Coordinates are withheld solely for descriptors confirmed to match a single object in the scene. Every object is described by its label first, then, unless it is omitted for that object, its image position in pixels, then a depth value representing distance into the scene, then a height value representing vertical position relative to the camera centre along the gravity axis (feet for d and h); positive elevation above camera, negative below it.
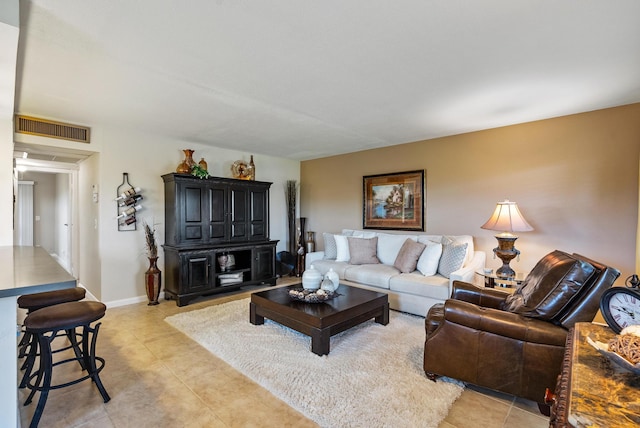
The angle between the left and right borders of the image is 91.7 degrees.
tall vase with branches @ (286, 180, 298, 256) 20.44 -0.10
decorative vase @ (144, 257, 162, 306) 13.52 -3.08
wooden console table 2.40 -1.64
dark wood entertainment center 13.89 -1.20
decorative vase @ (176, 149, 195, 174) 14.56 +2.25
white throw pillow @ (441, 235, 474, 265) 12.61 -1.32
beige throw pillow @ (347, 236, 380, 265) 14.99 -2.00
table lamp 10.79 -0.66
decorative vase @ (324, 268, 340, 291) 11.07 -2.43
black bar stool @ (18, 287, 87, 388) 6.95 -2.21
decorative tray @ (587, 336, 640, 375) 2.94 -1.49
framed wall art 15.65 +0.49
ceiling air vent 11.45 +3.21
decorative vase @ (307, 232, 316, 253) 19.69 -2.08
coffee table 8.82 -3.16
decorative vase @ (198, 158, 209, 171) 15.34 +2.32
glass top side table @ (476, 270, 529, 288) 10.30 -2.41
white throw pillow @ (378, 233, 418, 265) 14.87 -1.77
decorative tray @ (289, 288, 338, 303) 9.96 -2.80
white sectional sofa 11.84 -2.37
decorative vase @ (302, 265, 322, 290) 10.99 -2.48
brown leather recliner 6.13 -2.60
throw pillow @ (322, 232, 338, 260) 16.35 -2.00
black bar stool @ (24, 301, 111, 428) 5.95 -2.25
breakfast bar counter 4.37 -1.54
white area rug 6.44 -4.15
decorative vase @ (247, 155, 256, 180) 17.33 +2.25
